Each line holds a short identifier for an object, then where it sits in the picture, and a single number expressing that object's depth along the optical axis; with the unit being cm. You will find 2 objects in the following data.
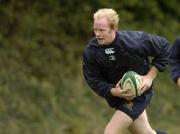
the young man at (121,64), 1769
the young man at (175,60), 1920
